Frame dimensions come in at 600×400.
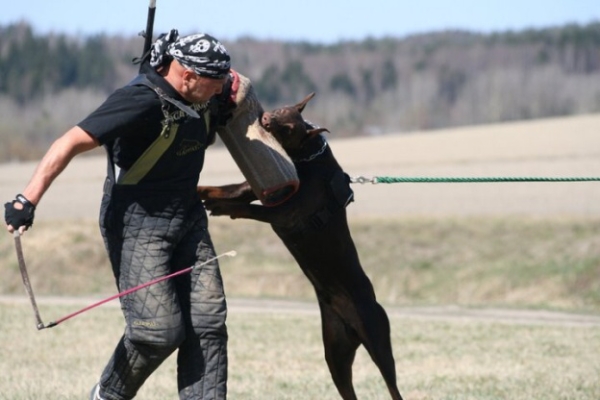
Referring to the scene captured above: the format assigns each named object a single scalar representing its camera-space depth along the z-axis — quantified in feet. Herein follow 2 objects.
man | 36.37
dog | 45.60
